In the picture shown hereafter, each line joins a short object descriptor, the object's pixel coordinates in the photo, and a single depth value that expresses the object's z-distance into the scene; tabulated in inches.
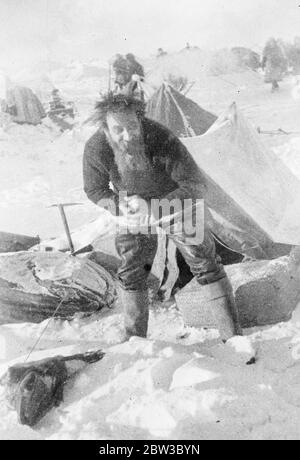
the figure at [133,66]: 457.9
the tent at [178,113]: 224.4
